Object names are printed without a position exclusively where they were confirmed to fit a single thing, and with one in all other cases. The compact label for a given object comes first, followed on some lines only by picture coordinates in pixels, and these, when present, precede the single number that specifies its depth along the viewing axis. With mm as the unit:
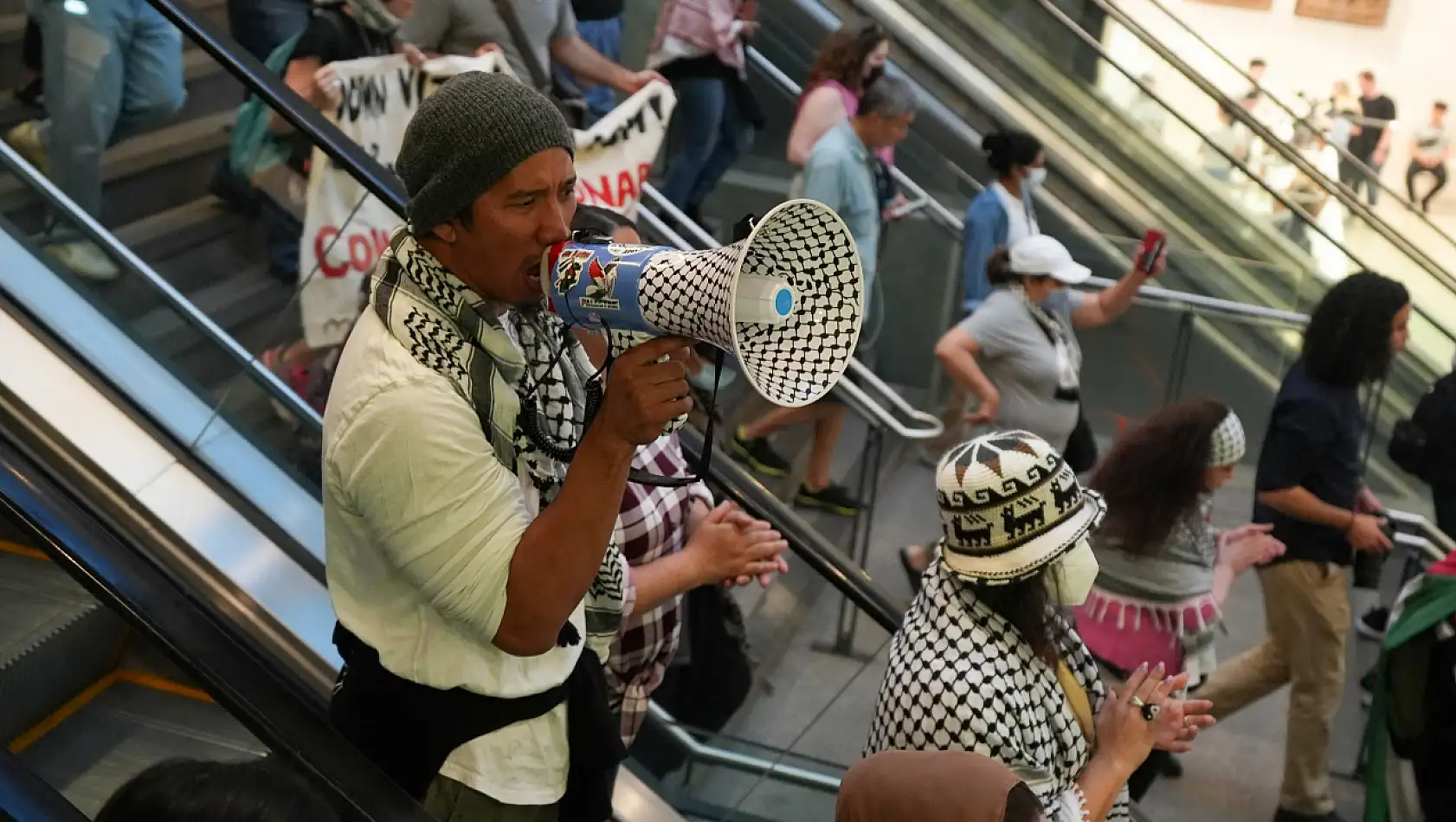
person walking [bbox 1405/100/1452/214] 12227
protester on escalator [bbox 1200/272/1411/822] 3570
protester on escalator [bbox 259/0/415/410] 2643
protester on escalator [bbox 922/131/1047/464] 4676
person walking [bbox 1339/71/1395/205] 10945
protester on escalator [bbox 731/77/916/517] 4328
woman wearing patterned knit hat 1857
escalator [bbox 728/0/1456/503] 4992
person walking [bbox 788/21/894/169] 4684
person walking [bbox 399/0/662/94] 3373
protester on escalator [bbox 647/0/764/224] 4723
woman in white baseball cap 4031
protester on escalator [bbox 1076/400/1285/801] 3180
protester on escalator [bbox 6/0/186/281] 3027
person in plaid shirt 1921
